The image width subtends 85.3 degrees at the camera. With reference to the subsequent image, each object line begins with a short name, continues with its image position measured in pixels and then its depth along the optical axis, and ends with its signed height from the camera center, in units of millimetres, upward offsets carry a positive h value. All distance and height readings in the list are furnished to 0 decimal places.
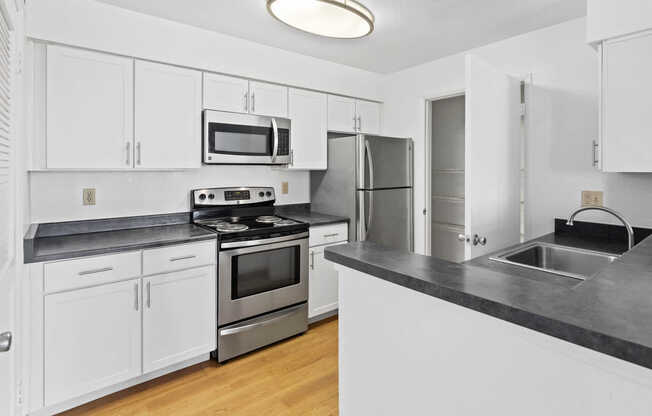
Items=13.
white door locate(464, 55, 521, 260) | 1945 +286
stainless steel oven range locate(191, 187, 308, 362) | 2473 -491
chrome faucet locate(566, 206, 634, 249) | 1622 -73
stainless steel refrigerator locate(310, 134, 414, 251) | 3129 +174
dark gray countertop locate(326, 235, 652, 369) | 540 -179
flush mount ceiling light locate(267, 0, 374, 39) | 1728 +976
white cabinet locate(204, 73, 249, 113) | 2662 +874
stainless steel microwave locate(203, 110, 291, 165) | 2668 +536
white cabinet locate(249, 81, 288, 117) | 2900 +898
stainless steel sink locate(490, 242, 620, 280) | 1876 -288
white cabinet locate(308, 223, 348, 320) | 2994 -636
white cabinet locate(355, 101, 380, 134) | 3662 +948
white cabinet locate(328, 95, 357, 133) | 3412 +904
